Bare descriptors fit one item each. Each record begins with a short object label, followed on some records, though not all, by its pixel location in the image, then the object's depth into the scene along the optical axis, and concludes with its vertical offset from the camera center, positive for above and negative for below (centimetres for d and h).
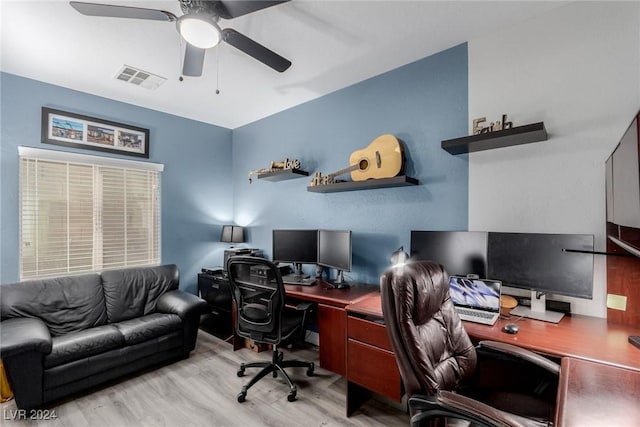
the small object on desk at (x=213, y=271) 367 -74
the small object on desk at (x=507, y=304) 189 -59
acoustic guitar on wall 253 +48
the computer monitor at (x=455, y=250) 204 -27
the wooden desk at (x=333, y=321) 223 -85
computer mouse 155 -61
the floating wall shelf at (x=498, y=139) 182 +50
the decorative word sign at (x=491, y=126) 201 +62
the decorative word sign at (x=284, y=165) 338 +56
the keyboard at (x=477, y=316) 170 -61
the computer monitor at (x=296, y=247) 305 -37
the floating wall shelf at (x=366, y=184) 240 +26
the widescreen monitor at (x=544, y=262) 169 -30
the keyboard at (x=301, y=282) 283 -67
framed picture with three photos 295 +87
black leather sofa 207 -101
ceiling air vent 271 +132
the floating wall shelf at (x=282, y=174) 330 +45
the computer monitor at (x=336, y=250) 269 -35
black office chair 224 -78
